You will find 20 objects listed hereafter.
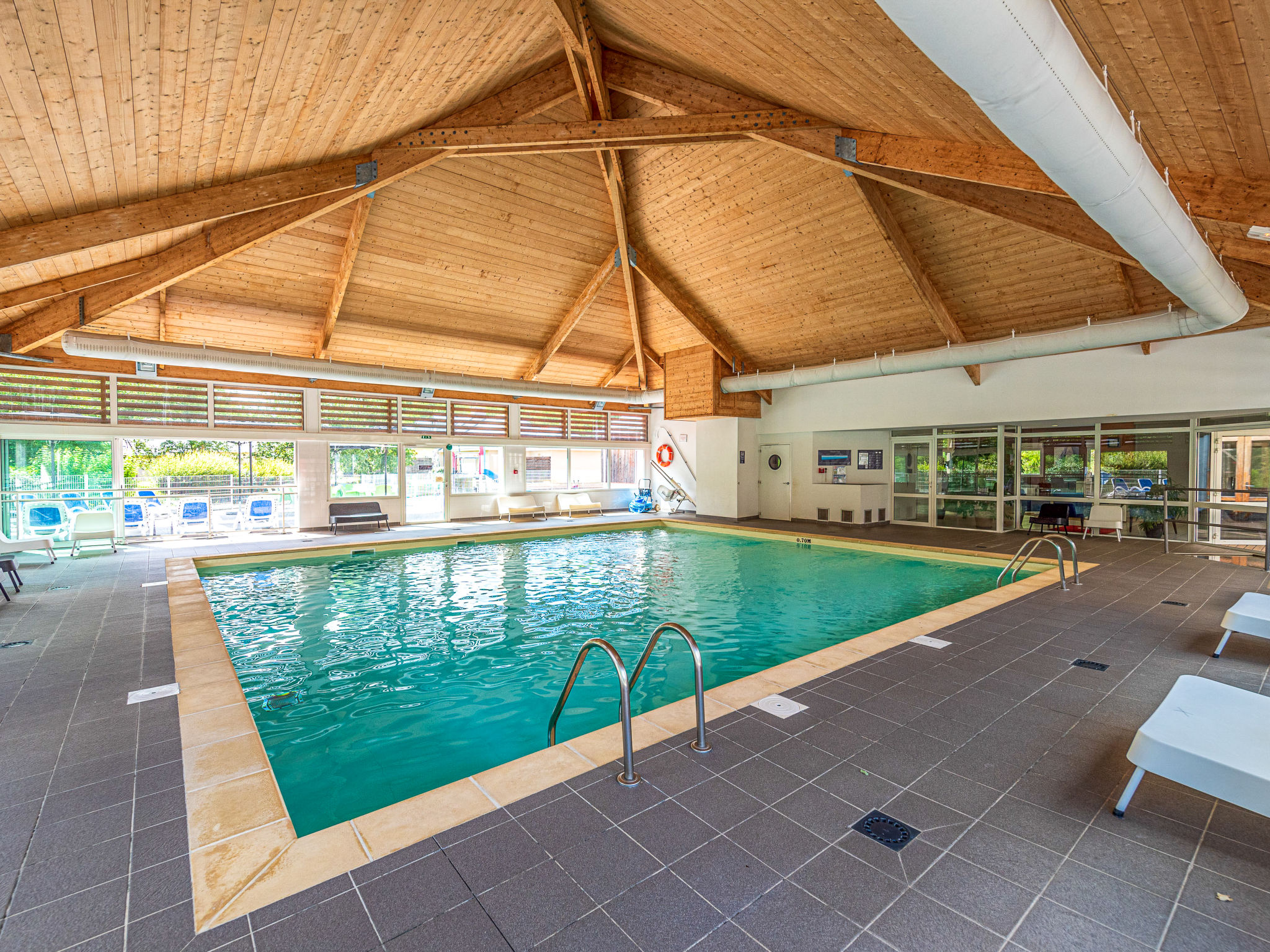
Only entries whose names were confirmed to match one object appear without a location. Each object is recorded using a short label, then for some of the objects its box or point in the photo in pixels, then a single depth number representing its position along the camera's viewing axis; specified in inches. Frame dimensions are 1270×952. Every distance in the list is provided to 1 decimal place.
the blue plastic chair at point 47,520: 357.7
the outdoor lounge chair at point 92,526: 341.7
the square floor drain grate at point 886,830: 80.7
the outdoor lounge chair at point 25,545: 261.6
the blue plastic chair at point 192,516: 410.3
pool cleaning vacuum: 609.6
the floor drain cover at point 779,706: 123.0
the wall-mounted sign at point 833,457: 516.4
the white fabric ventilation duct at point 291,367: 316.2
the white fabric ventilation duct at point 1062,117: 72.7
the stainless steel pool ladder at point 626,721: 94.2
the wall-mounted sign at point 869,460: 504.7
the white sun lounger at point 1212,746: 77.1
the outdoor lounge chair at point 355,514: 444.3
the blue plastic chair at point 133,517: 390.3
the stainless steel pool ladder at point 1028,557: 236.8
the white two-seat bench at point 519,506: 529.3
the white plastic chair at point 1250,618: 150.6
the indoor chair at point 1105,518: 381.1
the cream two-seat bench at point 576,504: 557.9
